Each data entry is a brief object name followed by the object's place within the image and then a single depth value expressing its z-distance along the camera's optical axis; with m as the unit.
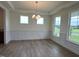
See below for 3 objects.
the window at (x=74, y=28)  2.45
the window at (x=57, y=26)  3.69
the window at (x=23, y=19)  4.37
